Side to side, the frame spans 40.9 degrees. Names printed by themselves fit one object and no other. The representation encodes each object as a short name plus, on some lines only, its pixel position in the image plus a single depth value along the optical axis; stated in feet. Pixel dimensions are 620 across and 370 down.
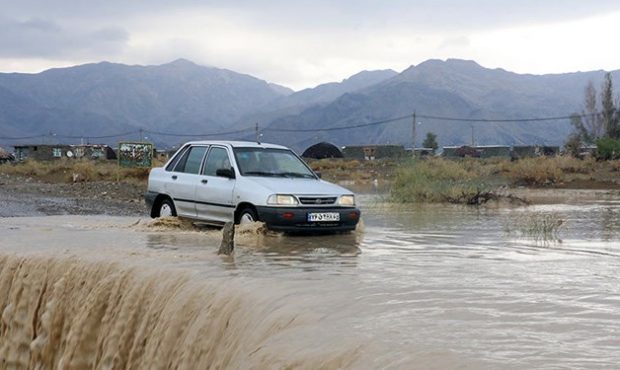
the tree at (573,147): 183.78
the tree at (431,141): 334.13
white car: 37.70
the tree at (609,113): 243.81
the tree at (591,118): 268.00
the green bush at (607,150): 148.36
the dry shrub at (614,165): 128.06
